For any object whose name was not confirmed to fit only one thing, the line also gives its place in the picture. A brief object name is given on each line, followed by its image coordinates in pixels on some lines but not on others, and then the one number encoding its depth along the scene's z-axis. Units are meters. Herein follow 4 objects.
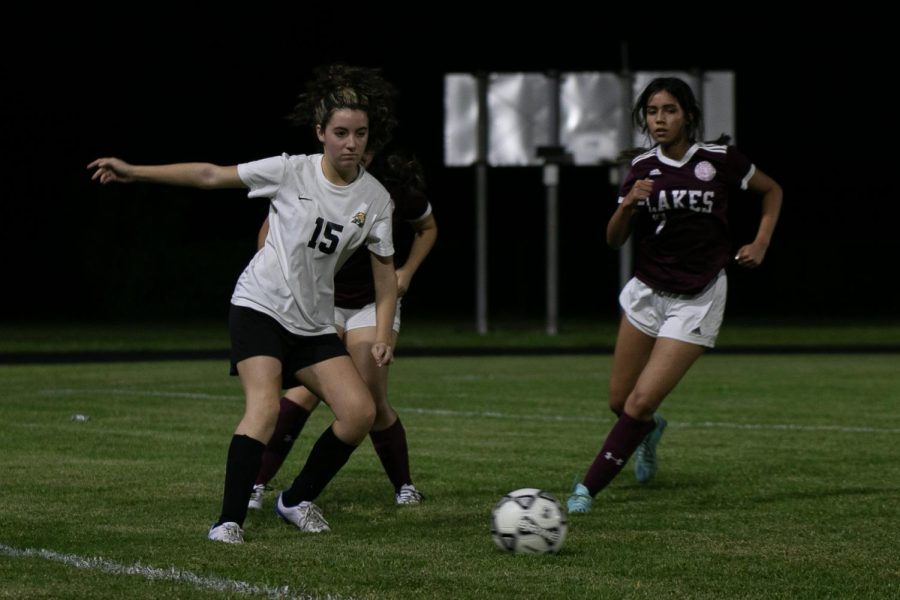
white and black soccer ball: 13.02
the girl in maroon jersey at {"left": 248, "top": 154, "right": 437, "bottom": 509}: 16.05
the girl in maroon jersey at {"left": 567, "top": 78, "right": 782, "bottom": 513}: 15.91
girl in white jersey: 13.56
